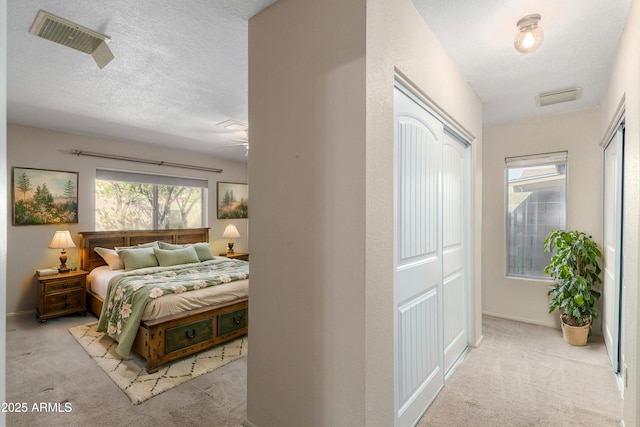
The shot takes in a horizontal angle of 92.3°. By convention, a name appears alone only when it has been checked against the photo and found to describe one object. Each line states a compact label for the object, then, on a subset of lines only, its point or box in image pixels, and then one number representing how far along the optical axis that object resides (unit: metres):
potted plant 2.99
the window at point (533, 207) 3.62
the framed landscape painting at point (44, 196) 3.87
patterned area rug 2.37
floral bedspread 2.72
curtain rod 4.29
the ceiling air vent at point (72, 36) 1.81
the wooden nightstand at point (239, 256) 5.64
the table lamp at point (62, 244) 3.93
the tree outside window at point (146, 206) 4.66
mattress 2.72
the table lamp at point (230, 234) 5.80
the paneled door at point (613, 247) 2.51
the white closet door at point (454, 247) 2.45
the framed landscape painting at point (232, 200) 5.93
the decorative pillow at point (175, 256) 4.24
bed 2.63
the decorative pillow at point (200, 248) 4.70
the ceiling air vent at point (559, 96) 2.92
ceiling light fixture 1.86
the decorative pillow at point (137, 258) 4.01
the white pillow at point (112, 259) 4.10
